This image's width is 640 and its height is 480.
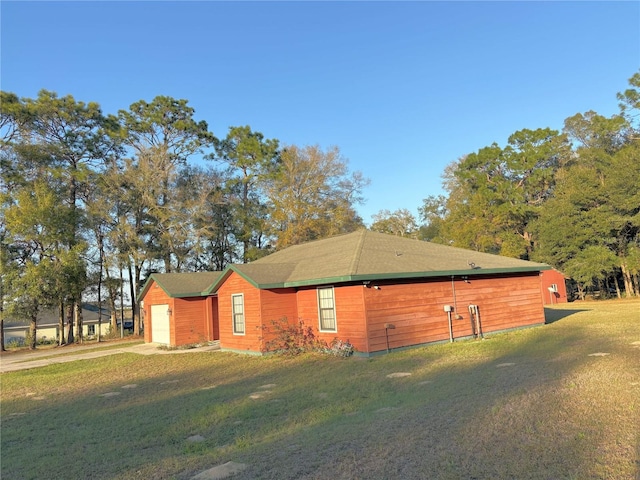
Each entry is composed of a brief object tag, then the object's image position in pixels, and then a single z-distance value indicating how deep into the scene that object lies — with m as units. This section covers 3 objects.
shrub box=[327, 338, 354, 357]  12.07
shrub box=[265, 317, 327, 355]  13.54
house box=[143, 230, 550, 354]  12.12
